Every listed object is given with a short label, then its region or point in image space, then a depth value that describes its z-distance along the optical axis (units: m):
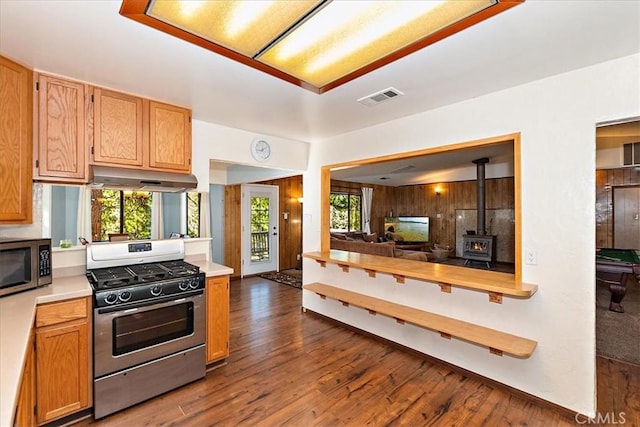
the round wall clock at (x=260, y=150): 3.59
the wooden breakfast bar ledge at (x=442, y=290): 2.23
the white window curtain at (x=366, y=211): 9.12
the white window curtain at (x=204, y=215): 3.13
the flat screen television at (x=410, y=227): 9.17
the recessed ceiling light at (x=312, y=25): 1.39
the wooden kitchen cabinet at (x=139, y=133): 2.37
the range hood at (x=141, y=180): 2.31
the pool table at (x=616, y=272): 3.78
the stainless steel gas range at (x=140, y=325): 2.07
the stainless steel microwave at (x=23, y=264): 1.84
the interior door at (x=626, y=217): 6.12
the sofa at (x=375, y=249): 5.06
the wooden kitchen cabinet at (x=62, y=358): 1.84
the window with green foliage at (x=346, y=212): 8.70
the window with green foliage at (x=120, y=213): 2.59
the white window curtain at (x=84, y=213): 2.51
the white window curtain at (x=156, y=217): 2.86
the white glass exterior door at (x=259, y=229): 6.70
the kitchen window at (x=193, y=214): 3.05
